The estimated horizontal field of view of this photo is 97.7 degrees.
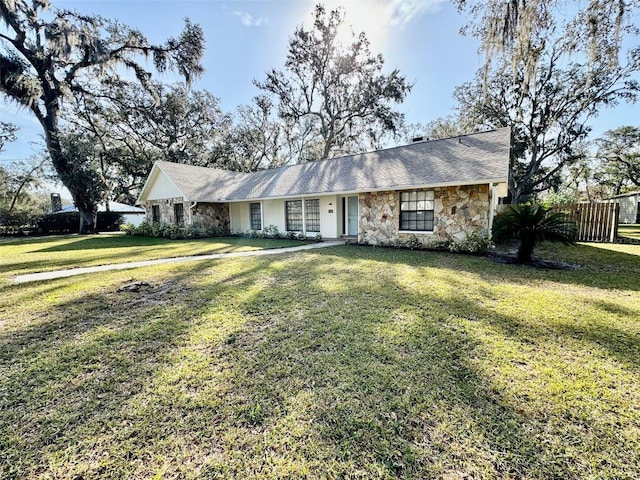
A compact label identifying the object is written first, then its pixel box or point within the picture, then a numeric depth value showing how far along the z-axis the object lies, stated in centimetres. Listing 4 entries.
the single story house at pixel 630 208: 2325
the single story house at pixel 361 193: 870
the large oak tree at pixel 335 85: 2016
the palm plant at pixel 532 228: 689
